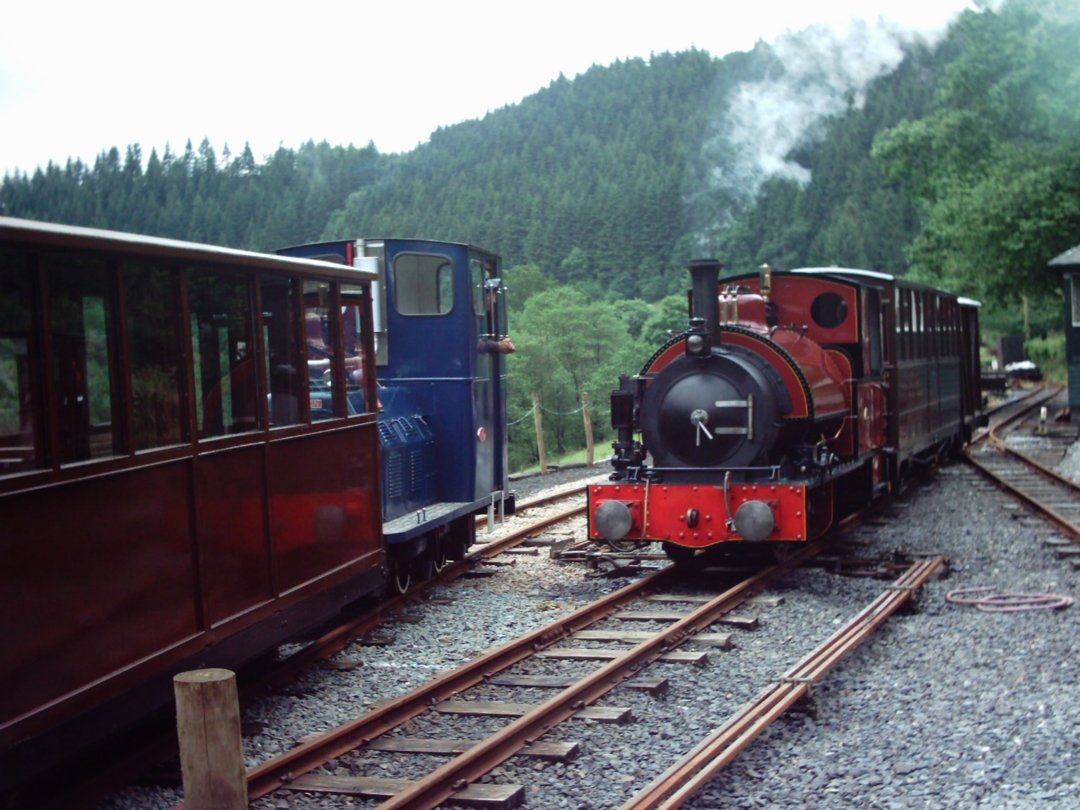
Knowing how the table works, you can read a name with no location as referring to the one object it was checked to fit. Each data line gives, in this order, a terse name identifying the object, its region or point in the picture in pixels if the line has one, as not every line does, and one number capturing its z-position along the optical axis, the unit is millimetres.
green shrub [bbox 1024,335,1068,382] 44281
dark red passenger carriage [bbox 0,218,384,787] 4582
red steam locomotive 9898
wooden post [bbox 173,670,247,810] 4391
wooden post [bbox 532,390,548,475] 20266
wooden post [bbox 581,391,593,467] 21016
